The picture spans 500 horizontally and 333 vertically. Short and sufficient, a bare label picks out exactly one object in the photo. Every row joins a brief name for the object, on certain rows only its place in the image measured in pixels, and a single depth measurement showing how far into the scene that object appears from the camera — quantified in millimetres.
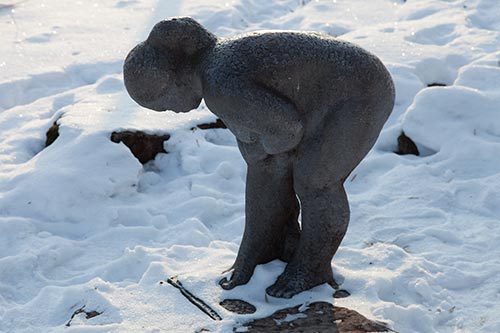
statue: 5461
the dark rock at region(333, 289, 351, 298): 6242
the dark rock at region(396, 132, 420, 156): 9414
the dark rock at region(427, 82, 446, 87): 10845
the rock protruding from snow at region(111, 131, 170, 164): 9281
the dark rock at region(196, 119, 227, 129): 10047
